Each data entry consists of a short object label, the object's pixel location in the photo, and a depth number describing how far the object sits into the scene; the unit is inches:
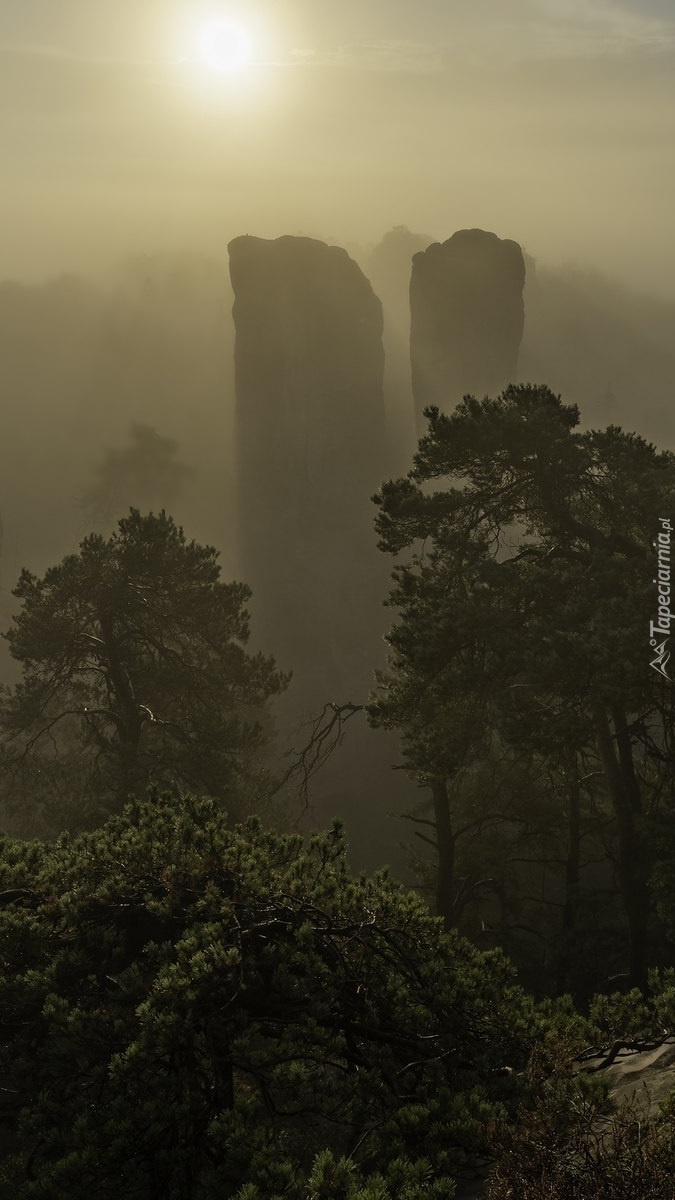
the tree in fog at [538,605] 515.2
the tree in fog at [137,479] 2955.2
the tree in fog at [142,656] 747.4
